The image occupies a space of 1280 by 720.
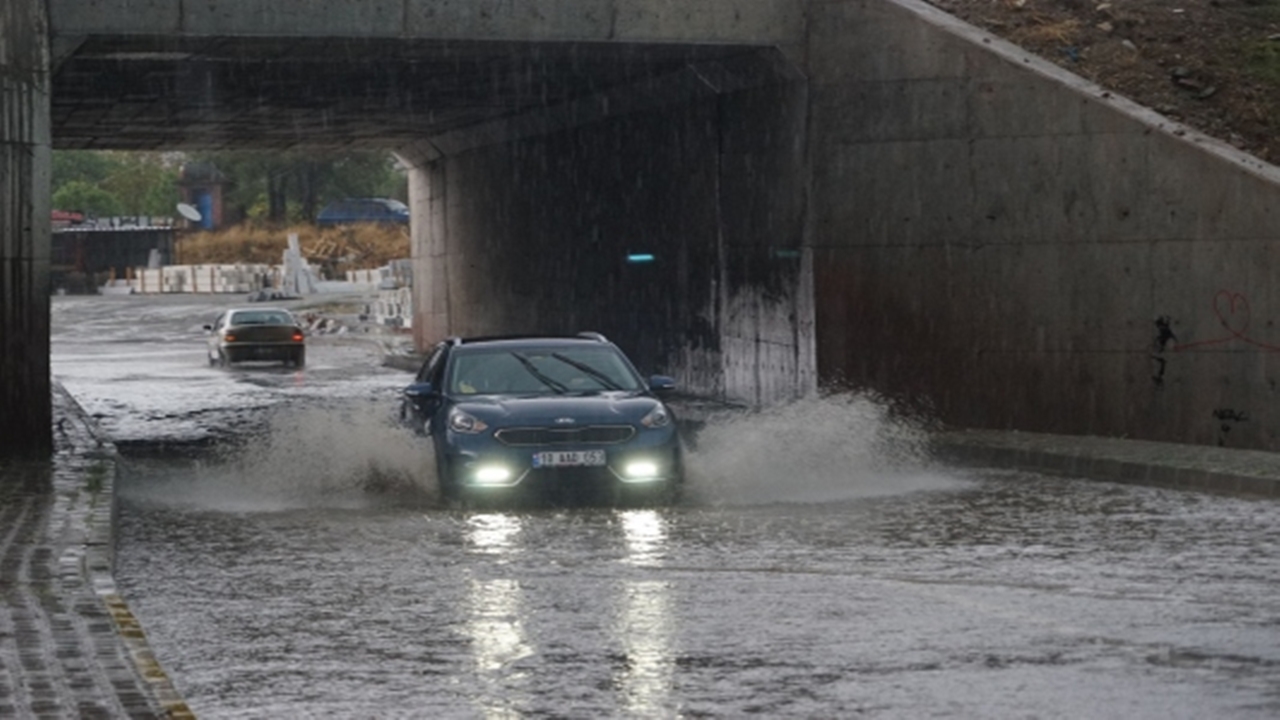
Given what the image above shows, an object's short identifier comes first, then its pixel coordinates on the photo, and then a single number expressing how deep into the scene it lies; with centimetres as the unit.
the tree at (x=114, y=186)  15350
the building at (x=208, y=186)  14225
